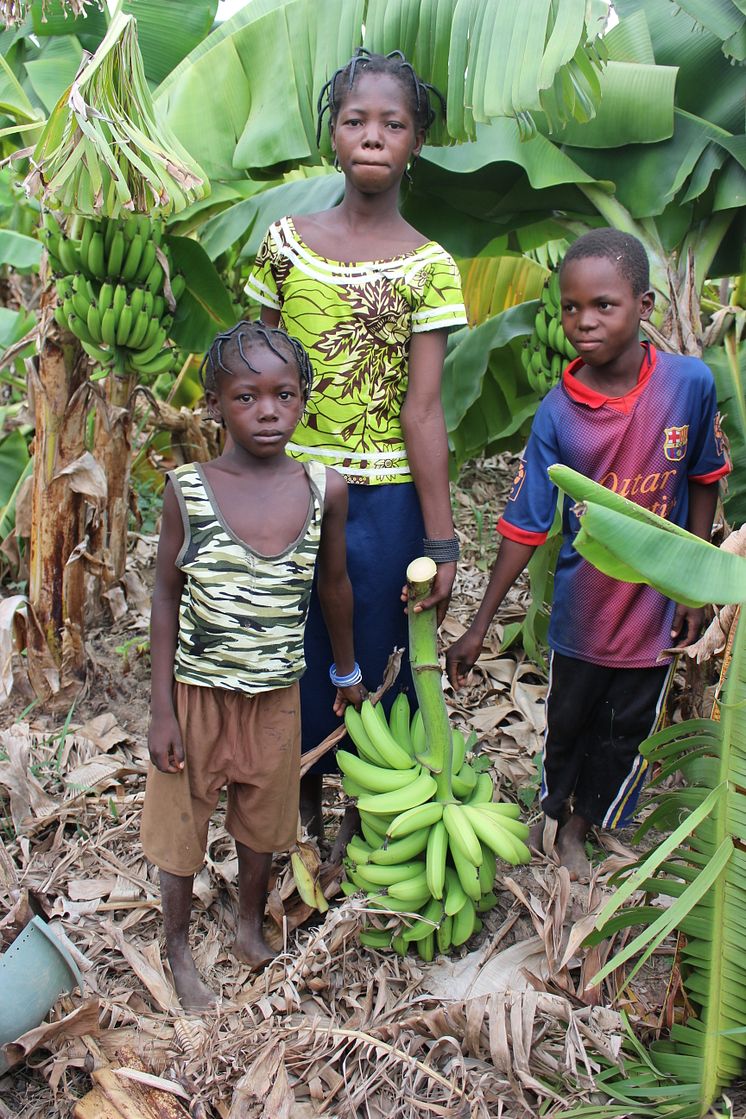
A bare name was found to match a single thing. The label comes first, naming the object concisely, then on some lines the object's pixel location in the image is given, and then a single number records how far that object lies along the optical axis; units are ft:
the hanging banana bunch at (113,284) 9.34
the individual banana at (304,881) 7.22
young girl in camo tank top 5.85
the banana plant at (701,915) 4.89
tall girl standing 6.30
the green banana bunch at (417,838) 6.21
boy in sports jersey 6.48
